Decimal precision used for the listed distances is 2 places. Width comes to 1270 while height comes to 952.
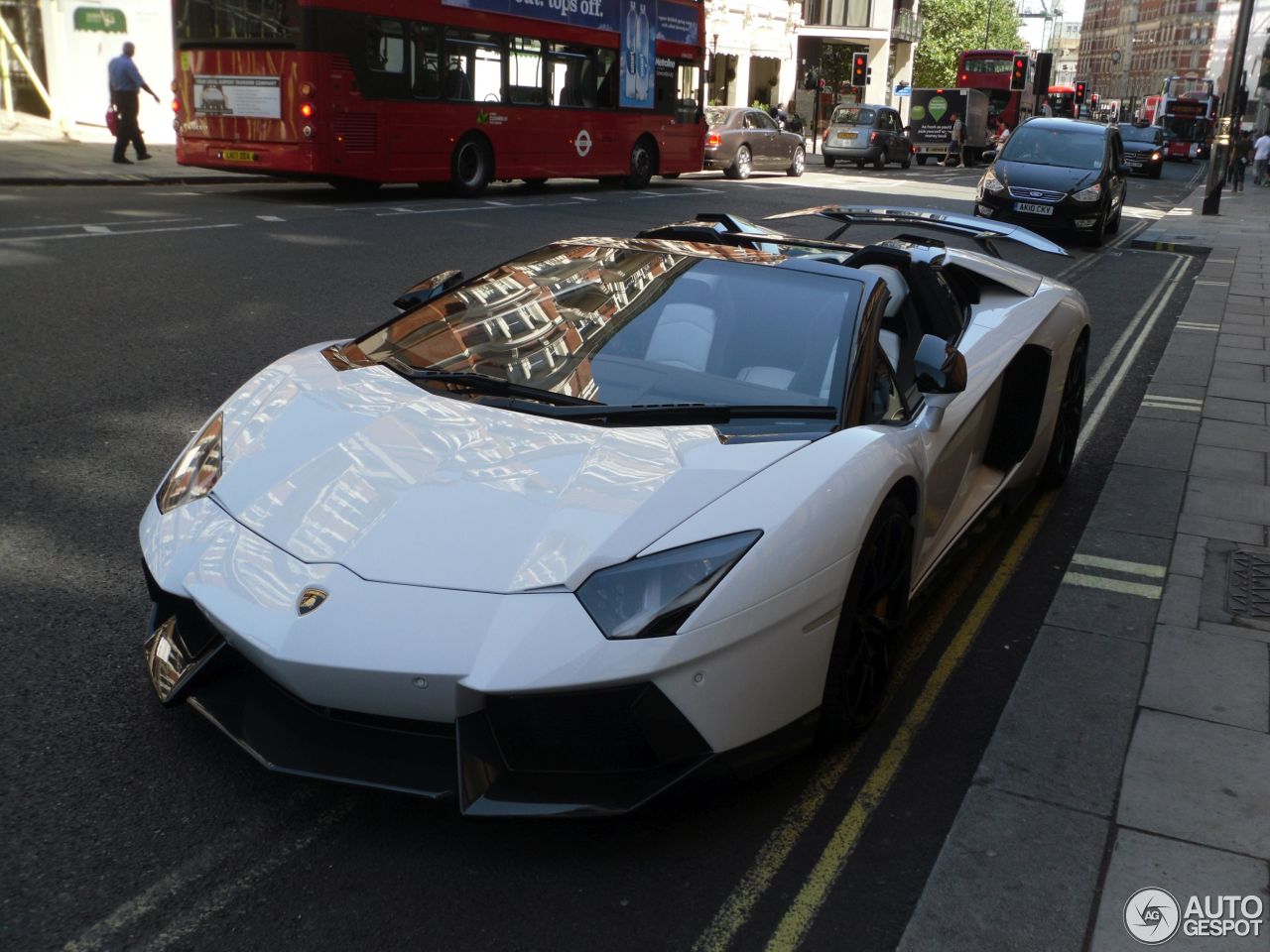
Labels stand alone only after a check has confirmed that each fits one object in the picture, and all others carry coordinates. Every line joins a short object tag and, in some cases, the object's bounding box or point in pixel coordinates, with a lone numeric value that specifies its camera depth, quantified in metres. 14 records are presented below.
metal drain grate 4.43
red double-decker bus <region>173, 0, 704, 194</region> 15.89
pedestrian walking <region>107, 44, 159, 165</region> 19.31
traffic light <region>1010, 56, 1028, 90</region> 49.38
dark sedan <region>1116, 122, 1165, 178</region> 41.53
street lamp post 20.89
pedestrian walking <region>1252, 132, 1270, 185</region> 38.53
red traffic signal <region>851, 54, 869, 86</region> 44.77
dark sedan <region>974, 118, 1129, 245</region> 17.20
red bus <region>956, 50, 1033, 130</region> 49.56
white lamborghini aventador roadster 2.52
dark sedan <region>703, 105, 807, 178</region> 27.41
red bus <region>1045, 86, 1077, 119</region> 70.44
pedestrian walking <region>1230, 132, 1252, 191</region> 34.16
